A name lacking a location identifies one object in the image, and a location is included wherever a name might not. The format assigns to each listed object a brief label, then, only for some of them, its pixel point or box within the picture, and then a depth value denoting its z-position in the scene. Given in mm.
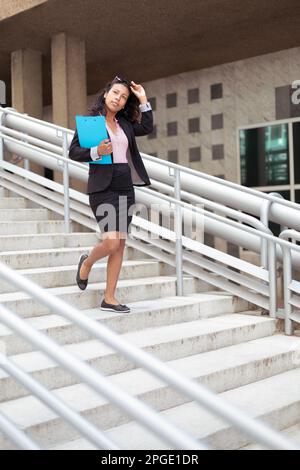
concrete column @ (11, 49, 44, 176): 8578
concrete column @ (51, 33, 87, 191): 8055
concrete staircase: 2645
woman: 3449
